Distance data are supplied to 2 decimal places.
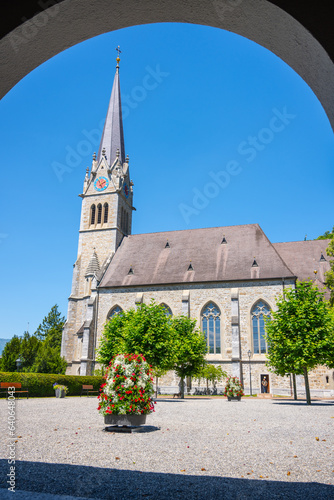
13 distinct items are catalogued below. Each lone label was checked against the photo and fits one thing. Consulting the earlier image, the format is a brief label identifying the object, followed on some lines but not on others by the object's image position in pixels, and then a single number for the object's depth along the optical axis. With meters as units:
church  34.12
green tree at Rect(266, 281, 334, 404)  22.28
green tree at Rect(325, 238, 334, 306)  28.47
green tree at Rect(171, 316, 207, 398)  28.66
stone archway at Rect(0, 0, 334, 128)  2.43
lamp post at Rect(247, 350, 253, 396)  32.69
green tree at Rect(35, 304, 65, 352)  74.31
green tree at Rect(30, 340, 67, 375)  46.44
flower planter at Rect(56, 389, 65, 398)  26.03
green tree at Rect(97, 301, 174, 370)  24.70
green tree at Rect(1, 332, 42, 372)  43.00
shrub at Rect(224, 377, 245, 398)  25.45
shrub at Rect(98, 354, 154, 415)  10.02
